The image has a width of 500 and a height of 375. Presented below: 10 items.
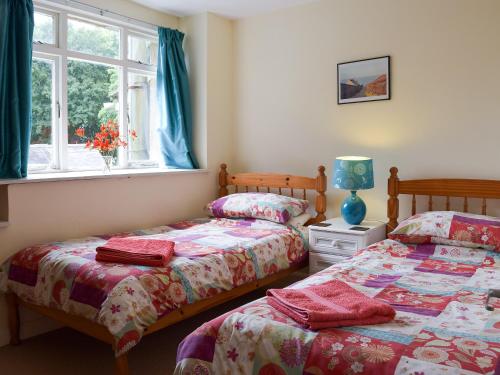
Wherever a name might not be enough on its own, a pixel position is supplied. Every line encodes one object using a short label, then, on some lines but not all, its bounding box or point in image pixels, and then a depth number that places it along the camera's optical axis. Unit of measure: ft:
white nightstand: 10.55
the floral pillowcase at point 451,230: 8.91
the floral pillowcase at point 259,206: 11.88
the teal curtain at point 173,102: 13.47
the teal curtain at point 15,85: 9.72
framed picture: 11.60
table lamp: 10.96
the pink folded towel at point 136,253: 8.21
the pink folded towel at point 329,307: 5.29
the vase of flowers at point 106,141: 11.82
